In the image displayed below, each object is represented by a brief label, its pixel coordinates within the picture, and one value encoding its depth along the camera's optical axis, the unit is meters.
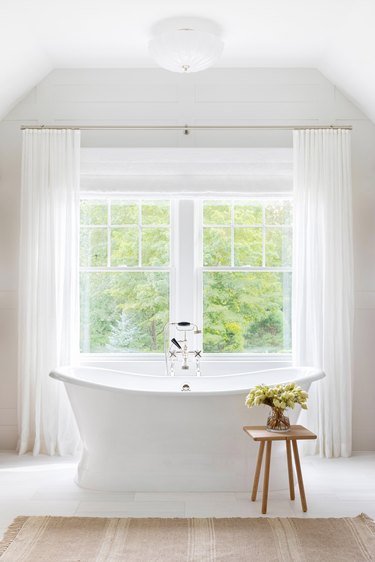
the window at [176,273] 5.27
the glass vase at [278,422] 3.77
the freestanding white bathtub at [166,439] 4.02
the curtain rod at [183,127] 5.08
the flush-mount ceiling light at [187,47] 4.21
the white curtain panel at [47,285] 4.96
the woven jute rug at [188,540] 3.13
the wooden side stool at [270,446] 3.65
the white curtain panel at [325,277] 4.97
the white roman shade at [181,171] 5.13
